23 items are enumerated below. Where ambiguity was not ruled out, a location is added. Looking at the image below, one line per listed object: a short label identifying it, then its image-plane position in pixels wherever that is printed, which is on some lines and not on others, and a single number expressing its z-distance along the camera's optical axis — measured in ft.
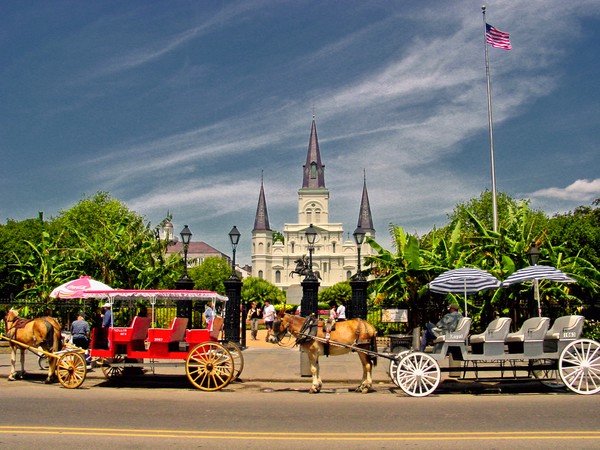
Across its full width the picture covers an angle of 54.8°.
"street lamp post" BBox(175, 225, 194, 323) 70.44
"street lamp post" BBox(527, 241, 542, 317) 57.57
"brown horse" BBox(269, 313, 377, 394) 39.47
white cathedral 432.25
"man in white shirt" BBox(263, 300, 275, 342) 84.81
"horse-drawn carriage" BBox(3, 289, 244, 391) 39.50
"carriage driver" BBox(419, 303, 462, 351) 39.00
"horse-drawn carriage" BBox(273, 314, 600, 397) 36.47
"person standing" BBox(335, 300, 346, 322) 86.99
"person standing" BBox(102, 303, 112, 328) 50.82
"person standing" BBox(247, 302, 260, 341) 96.73
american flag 88.48
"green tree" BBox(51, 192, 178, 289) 90.27
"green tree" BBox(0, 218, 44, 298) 161.38
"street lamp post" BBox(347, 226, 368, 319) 72.23
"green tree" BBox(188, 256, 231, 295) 268.82
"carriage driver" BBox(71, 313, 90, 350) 49.90
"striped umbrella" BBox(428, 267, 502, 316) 48.60
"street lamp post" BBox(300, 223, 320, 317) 70.79
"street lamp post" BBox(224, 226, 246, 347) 75.15
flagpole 82.57
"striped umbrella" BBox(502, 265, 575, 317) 46.88
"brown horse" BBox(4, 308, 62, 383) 43.93
